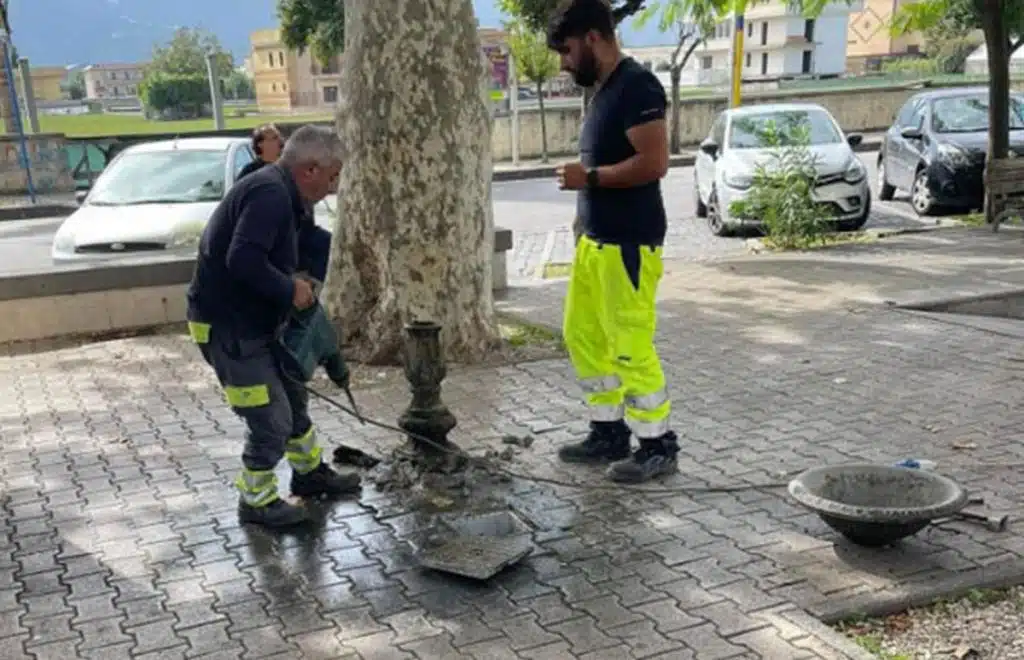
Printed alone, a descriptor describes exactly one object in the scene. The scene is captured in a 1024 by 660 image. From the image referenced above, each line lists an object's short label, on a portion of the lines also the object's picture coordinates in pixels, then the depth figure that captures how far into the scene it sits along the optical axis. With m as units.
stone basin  3.66
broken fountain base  4.21
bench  11.49
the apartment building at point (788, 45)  73.00
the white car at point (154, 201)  8.88
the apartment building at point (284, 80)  70.81
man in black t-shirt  4.28
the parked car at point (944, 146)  13.11
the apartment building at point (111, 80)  126.88
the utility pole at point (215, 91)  24.11
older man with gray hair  3.85
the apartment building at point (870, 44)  75.31
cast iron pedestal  4.69
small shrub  11.17
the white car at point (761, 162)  12.33
